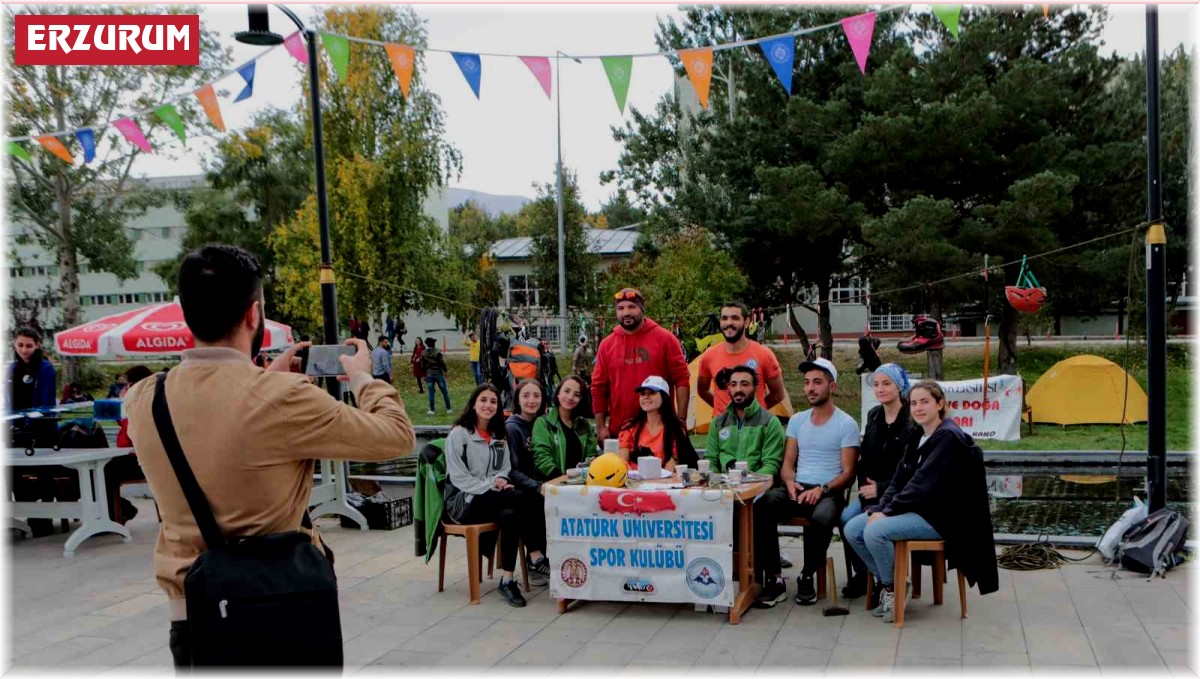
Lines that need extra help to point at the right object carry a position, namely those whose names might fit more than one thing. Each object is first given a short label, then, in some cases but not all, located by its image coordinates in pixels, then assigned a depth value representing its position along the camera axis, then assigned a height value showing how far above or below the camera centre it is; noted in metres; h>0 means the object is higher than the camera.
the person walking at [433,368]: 18.80 -1.21
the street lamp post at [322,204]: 7.39 +0.85
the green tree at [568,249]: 31.59 +1.81
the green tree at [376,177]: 26.05 +3.63
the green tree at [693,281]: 19.59 +0.37
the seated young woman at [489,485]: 5.55 -1.06
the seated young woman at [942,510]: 4.74 -1.09
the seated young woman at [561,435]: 5.94 -0.84
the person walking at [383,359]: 18.05 -0.97
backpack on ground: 5.45 -1.50
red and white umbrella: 8.80 -0.19
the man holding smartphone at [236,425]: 2.02 -0.24
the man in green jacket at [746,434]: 5.60 -0.81
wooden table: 4.98 -1.34
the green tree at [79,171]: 24.64 +4.20
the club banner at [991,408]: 13.20 -1.64
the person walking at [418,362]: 21.03 -1.24
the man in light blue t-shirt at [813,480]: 5.19 -1.05
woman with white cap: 5.72 -0.82
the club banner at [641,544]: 4.91 -1.29
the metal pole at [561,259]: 23.50 +1.13
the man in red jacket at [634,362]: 6.29 -0.41
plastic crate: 7.44 -1.62
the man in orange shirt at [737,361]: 6.34 -0.43
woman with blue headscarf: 5.22 -0.83
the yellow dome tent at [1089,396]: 14.43 -1.65
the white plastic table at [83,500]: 6.99 -1.39
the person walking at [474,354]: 21.28 -1.11
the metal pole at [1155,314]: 5.62 -0.17
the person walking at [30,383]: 7.72 -0.52
